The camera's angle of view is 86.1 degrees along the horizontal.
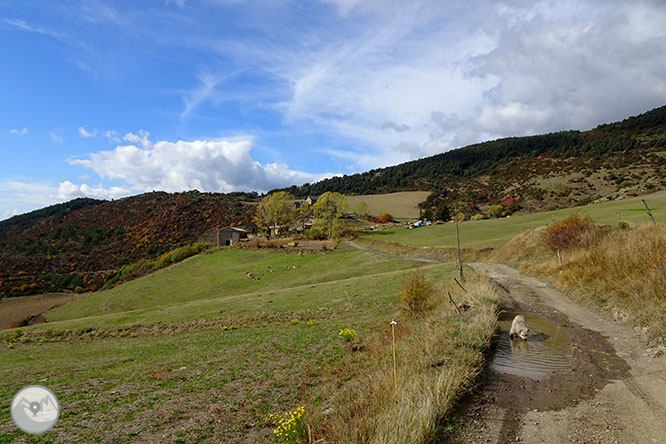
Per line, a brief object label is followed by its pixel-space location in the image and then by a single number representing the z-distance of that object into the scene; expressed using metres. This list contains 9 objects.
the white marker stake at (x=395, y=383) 7.34
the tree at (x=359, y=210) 102.06
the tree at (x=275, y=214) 92.06
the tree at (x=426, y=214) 100.75
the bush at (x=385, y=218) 106.47
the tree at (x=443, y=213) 97.44
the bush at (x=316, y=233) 78.56
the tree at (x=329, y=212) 80.69
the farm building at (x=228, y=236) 92.30
